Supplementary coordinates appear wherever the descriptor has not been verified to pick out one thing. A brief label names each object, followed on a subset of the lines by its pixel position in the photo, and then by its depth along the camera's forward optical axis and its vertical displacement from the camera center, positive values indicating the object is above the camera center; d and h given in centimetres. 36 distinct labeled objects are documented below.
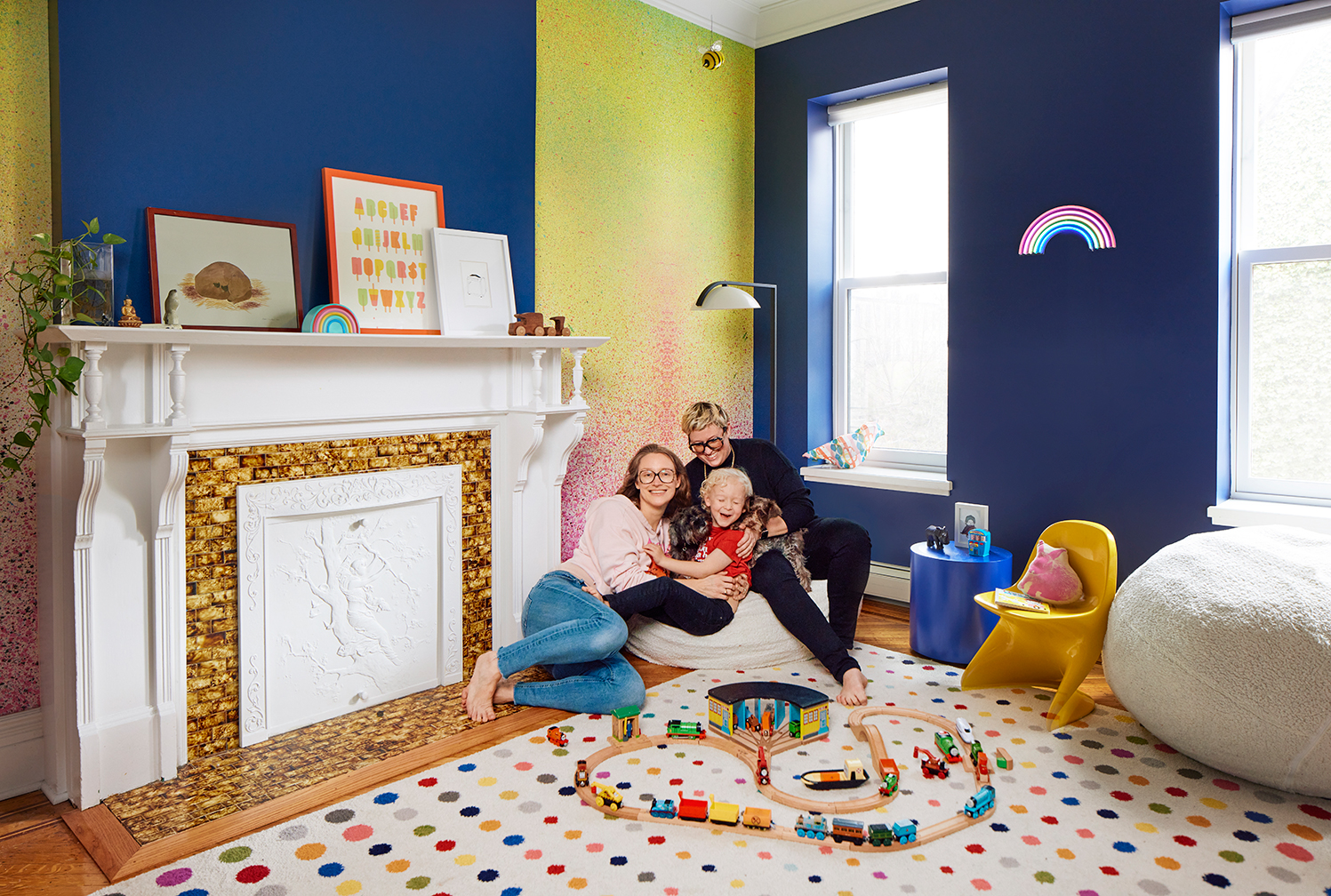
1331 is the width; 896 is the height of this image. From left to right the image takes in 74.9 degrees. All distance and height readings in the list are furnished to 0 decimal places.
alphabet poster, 272 +56
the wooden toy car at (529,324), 302 +33
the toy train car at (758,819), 196 -91
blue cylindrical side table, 315 -69
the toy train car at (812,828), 194 -92
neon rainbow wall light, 331 +74
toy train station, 244 -83
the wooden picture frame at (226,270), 237 +43
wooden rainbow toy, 255 +30
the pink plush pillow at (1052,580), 272 -51
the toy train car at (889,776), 212 -89
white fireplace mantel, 216 -22
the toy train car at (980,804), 204 -92
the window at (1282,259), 303 +55
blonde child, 307 -42
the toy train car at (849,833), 192 -92
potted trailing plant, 207 +26
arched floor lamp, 379 +53
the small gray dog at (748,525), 313 -42
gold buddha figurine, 217 +27
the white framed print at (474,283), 297 +48
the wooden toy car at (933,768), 224 -91
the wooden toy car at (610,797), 206 -90
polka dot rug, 180 -95
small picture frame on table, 362 -41
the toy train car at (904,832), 192 -92
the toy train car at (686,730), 244 -88
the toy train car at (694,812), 201 -91
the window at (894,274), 400 +69
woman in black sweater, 302 -48
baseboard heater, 397 -76
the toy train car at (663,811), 203 -92
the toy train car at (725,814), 199 -91
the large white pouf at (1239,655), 204 -60
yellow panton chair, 263 -69
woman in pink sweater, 267 -62
